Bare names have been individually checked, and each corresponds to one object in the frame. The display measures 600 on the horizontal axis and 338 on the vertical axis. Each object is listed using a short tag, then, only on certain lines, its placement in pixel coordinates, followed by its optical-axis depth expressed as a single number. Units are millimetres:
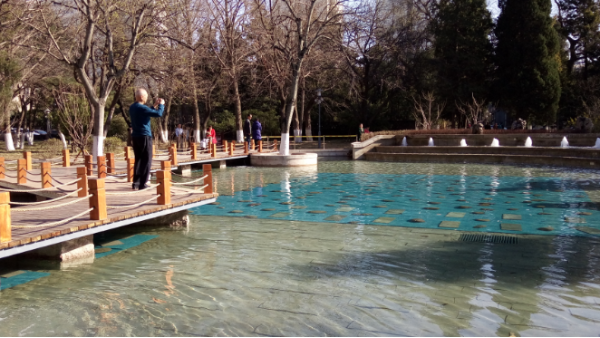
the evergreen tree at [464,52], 34062
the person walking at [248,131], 25141
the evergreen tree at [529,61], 32750
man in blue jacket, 8664
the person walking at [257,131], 25938
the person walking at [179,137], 28512
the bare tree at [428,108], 33738
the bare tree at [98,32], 16531
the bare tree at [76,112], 22234
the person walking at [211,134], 27434
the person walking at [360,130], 29539
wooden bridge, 5961
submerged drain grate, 8016
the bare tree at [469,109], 32375
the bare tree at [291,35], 21344
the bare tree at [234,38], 29469
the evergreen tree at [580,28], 37344
